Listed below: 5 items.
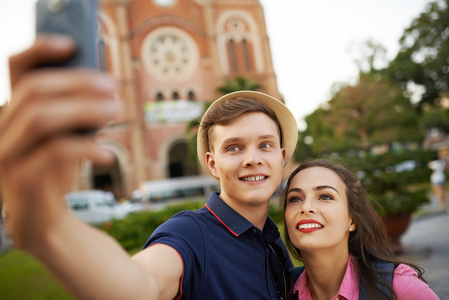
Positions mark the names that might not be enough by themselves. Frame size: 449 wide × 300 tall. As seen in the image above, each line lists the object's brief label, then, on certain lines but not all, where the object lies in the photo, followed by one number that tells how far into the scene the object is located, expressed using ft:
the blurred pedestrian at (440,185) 36.47
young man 1.91
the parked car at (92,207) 50.08
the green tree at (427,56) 53.67
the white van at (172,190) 61.77
